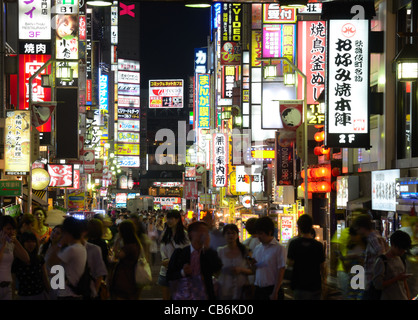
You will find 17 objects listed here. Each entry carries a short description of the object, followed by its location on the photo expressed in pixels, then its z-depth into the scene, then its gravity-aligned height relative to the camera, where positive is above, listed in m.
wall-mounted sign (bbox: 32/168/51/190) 31.64 -1.43
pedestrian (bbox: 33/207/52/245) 17.33 -1.97
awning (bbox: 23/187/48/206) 35.19 -2.52
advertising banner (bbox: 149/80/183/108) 166.25 +11.52
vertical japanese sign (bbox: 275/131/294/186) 33.16 -0.93
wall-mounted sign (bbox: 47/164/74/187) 40.62 -1.62
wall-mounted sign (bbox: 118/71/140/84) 142.75 +13.13
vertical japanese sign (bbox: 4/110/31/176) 28.67 +0.10
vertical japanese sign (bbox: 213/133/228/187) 50.78 -1.06
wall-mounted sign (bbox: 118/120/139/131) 132.25 +3.55
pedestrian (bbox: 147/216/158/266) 26.87 -3.34
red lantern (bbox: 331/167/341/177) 28.99 -1.07
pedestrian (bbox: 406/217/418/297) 13.70 -2.30
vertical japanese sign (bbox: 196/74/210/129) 82.88 +5.07
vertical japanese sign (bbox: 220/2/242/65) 52.28 +7.88
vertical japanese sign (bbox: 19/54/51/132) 31.50 +2.77
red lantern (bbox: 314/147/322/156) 30.01 -0.28
